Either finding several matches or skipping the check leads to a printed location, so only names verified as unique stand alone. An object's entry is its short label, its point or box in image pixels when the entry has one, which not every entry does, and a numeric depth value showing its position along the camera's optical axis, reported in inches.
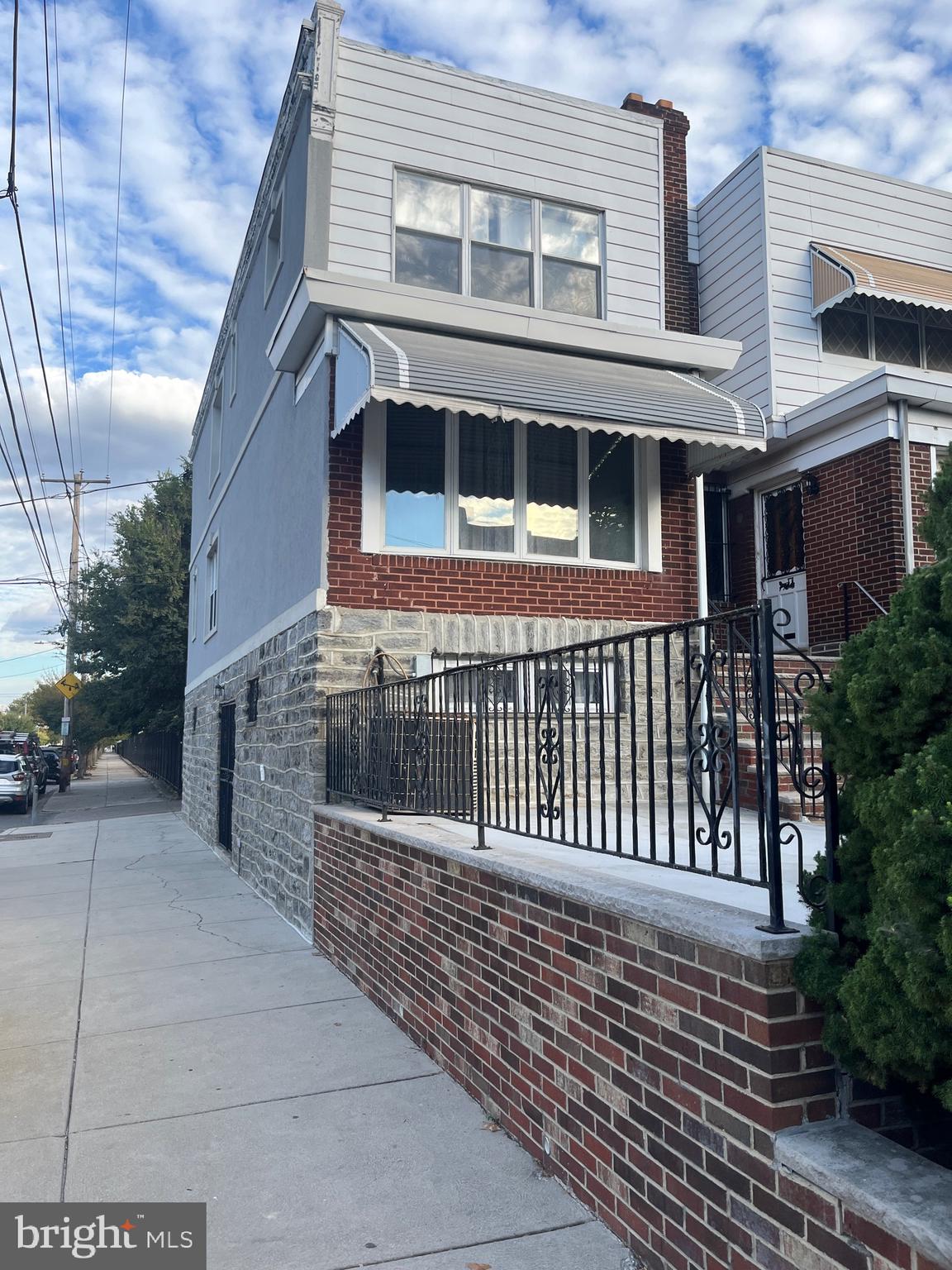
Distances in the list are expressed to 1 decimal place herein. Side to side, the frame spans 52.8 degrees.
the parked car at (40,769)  932.0
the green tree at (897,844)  78.7
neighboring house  375.6
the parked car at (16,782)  836.0
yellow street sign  996.6
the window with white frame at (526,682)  148.7
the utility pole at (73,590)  1112.8
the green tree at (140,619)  964.0
